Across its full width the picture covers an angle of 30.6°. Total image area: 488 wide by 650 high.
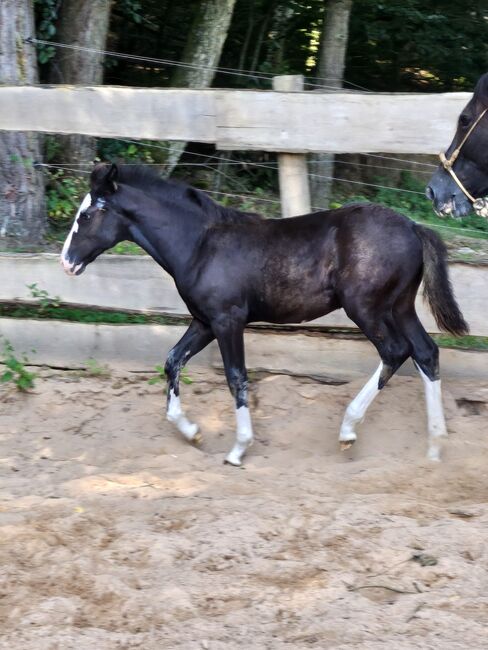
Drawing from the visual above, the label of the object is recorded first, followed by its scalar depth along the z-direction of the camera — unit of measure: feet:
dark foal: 17.46
